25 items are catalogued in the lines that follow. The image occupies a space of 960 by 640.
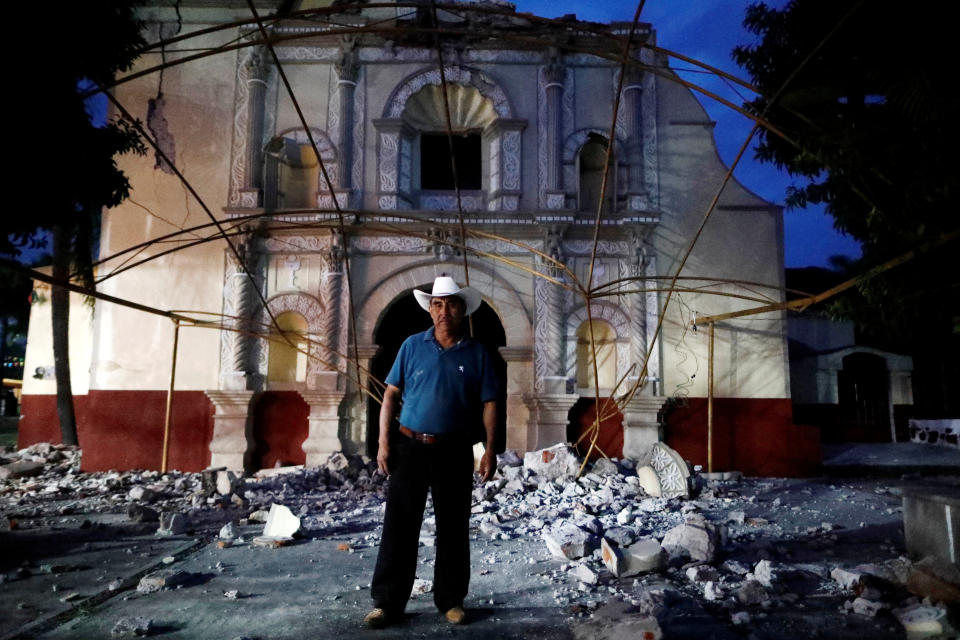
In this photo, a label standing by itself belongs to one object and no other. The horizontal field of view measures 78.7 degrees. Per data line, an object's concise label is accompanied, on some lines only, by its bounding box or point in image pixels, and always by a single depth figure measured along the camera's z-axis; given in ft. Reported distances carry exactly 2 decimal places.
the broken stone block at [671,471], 23.71
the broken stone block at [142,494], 24.31
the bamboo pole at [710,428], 25.44
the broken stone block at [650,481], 23.86
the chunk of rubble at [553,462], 26.07
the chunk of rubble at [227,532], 17.11
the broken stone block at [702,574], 12.62
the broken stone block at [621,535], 15.60
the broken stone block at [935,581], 10.38
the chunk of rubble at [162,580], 12.28
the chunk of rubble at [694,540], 13.75
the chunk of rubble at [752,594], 11.22
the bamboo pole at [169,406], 26.63
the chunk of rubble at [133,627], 9.83
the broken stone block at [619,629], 8.96
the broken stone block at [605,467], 26.53
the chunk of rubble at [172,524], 17.95
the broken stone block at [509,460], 27.69
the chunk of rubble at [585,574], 12.53
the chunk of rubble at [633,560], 12.89
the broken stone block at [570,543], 14.51
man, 10.30
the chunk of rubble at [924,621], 9.47
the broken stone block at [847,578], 11.85
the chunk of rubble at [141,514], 19.53
